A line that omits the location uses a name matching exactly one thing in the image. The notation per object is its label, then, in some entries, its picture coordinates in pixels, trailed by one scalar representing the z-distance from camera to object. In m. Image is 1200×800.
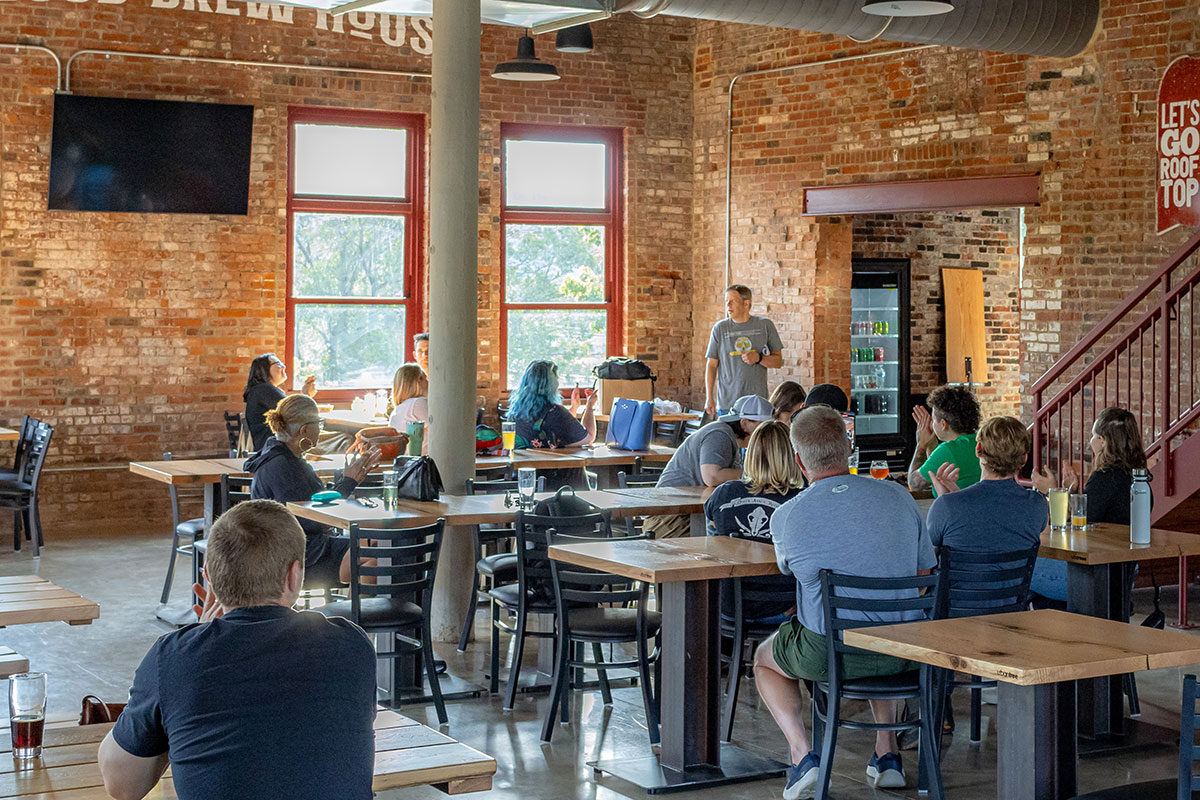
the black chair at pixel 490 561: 6.74
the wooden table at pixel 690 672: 5.17
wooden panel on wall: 13.84
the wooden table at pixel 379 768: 2.85
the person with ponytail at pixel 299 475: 6.49
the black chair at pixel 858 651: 4.64
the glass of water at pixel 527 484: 6.63
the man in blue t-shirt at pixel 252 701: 2.59
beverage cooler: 13.30
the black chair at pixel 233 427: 11.24
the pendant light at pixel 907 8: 7.63
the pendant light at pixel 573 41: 10.62
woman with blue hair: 9.13
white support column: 7.52
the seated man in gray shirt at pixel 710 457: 7.24
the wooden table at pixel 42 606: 4.34
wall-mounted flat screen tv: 10.79
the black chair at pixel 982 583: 5.27
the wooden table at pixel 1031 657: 3.53
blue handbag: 9.48
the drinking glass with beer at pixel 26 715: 2.98
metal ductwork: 9.05
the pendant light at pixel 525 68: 9.71
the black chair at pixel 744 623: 5.79
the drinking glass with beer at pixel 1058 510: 6.00
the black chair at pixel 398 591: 5.82
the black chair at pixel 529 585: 6.06
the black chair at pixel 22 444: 10.23
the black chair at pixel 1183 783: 3.34
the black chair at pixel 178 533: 7.97
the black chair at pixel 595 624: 5.58
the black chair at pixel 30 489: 9.88
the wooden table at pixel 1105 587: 5.54
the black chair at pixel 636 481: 8.05
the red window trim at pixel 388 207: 11.80
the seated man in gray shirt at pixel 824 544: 4.78
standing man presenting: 11.27
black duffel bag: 12.12
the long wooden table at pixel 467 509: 6.37
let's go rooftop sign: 9.27
